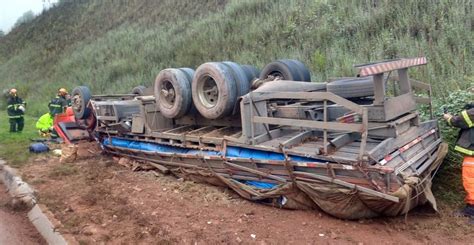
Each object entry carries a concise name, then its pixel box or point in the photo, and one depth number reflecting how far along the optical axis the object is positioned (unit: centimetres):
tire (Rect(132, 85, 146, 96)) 961
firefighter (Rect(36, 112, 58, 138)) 1095
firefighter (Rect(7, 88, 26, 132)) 1175
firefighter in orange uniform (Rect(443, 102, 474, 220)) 438
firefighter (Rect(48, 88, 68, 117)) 1103
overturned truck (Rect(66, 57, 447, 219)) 414
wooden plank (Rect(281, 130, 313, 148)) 479
